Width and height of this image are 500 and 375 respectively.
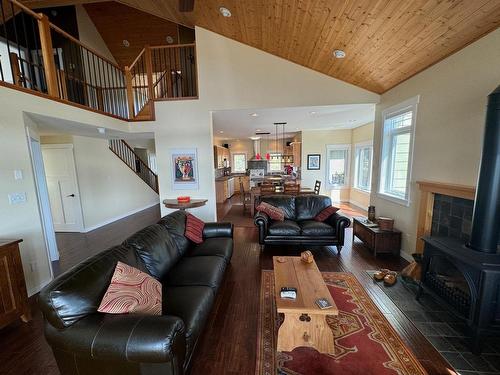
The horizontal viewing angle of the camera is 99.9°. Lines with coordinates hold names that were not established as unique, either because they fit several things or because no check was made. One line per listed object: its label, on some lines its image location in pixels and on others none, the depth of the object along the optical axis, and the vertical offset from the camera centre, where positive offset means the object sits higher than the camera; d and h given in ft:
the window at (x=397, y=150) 10.83 +0.47
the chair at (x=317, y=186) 20.36 -2.50
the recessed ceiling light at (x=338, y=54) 10.51 +5.37
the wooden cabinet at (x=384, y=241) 11.16 -4.35
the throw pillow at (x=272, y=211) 12.85 -3.09
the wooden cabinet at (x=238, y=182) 32.30 -3.19
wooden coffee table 5.34 -4.28
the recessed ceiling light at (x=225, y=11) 10.85 +7.87
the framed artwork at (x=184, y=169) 15.48 -0.44
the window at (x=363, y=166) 21.25 -0.74
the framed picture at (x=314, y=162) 25.57 -0.20
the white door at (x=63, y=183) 15.99 -1.36
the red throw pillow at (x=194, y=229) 9.45 -3.09
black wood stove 5.61 -2.89
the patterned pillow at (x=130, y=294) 4.62 -3.03
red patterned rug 5.24 -5.19
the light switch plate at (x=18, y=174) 8.21 -0.31
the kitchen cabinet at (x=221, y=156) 27.06 +0.93
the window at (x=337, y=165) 25.12 -0.61
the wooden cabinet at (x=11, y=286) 6.53 -3.84
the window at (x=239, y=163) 34.81 -0.19
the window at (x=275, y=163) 33.50 -0.30
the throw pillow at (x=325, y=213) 12.75 -3.25
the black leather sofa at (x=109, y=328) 3.98 -3.32
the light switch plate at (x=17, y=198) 8.05 -1.23
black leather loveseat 11.78 -3.97
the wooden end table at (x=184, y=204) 13.56 -2.70
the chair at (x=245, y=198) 21.25 -3.82
